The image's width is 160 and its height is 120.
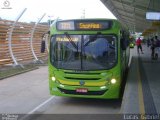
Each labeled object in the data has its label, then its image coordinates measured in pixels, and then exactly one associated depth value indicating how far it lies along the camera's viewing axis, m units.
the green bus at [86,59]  5.55
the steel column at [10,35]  11.10
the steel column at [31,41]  13.39
